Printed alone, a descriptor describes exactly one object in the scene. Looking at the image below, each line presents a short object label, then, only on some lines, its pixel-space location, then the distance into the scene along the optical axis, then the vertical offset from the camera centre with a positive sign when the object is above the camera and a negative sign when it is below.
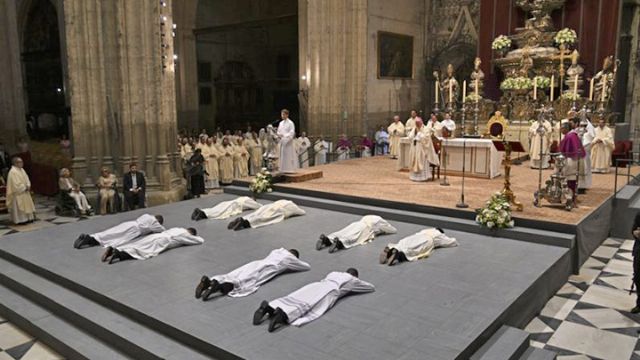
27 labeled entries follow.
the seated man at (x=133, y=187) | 11.49 -1.65
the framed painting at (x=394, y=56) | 20.64 +2.31
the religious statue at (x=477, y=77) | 17.38 +1.17
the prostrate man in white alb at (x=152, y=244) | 7.51 -2.00
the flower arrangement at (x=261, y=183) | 11.77 -1.60
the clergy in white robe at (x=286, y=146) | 12.35 -0.81
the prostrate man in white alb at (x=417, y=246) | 7.26 -1.94
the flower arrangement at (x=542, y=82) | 16.78 +0.97
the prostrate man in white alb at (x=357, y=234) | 7.93 -1.93
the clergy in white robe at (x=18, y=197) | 11.22 -1.83
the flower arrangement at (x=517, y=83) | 17.09 +0.95
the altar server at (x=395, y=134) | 17.50 -0.76
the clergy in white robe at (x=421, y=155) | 12.06 -1.01
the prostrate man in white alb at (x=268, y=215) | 9.27 -1.91
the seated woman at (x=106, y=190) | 11.81 -1.76
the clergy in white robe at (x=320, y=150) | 18.22 -1.34
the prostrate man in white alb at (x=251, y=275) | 6.04 -1.99
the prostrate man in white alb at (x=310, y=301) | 5.32 -2.01
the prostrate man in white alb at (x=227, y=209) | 10.09 -1.92
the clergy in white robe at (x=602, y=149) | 13.15 -0.94
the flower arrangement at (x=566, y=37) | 17.00 +2.46
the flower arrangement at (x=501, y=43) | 18.03 +2.39
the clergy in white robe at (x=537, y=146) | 14.08 -0.94
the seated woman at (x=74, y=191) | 11.75 -1.78
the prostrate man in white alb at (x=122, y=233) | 8.30 -1.97
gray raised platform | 4.99 -2.15
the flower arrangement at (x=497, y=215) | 8.28 -1.63
